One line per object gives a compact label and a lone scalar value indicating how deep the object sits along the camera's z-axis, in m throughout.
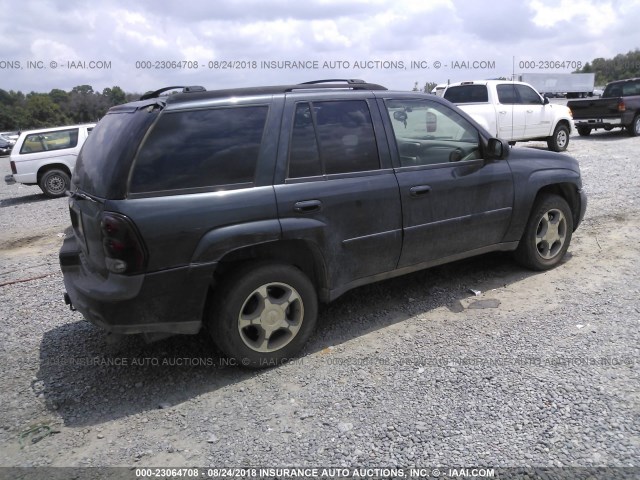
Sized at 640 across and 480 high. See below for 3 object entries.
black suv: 3.03
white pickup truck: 12.77
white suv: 13.00
